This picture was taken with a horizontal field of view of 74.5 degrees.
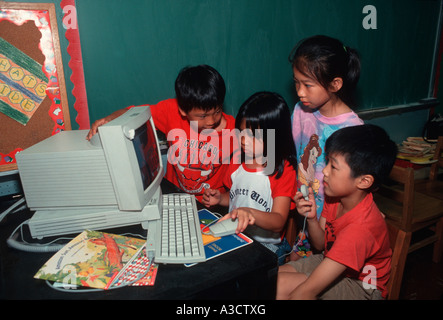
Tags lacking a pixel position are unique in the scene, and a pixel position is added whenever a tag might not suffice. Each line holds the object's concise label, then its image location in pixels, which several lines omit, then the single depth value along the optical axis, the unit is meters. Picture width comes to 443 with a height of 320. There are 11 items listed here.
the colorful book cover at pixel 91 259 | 0.84
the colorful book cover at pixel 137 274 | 0.85
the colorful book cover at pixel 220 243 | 0.97
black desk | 0.81
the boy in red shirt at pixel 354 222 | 1.06
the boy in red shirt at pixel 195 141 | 1.44
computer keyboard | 0.90
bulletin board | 1.39
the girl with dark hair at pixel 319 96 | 1.39
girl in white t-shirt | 1.27
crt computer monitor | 1.02
